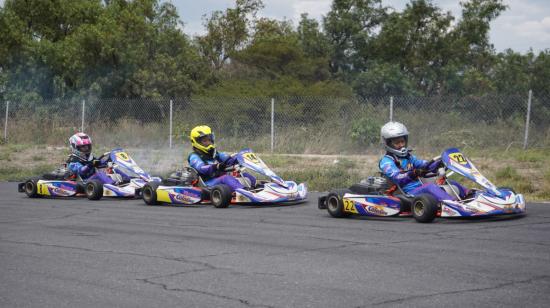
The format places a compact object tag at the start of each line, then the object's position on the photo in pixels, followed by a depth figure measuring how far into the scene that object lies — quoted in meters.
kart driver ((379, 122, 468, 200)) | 11.26
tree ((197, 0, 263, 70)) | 41.09
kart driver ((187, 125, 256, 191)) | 14.21
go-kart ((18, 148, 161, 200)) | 15.89
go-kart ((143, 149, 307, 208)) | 13.61
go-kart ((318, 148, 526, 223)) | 10.62
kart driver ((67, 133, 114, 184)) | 16.83
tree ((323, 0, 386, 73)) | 34.19
